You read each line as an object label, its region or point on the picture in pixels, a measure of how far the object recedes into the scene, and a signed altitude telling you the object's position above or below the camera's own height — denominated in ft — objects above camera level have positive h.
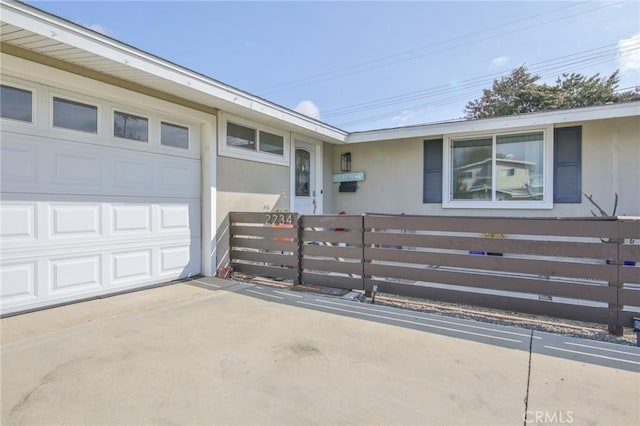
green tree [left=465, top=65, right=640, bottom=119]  55.11 +21.34
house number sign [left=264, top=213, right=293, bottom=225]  15.26 -0.43
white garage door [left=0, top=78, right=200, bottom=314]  10.66 +0.09
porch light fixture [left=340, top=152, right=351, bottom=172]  24.72 +3.68
